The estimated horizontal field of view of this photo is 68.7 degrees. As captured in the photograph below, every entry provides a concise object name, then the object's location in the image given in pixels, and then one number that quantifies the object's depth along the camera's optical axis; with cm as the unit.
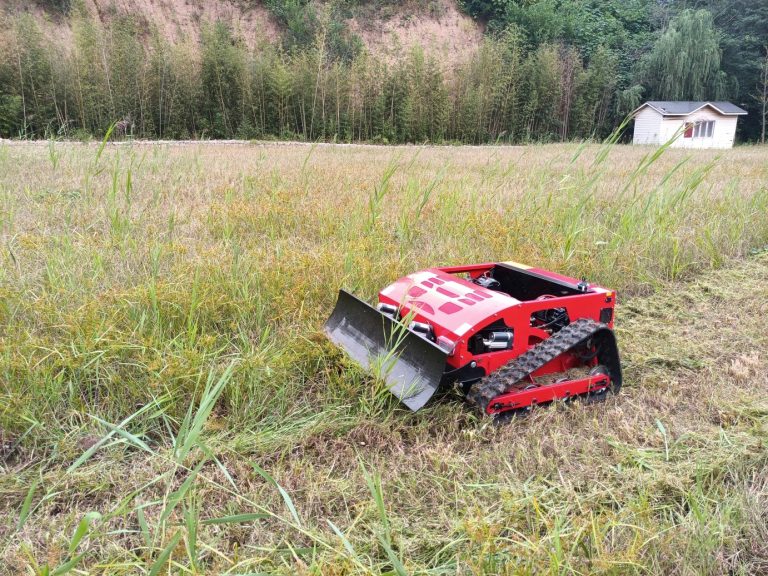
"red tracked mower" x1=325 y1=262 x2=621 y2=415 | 234
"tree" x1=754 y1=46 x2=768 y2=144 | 2839
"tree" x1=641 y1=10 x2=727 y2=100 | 2794
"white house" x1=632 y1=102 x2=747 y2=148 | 2570
